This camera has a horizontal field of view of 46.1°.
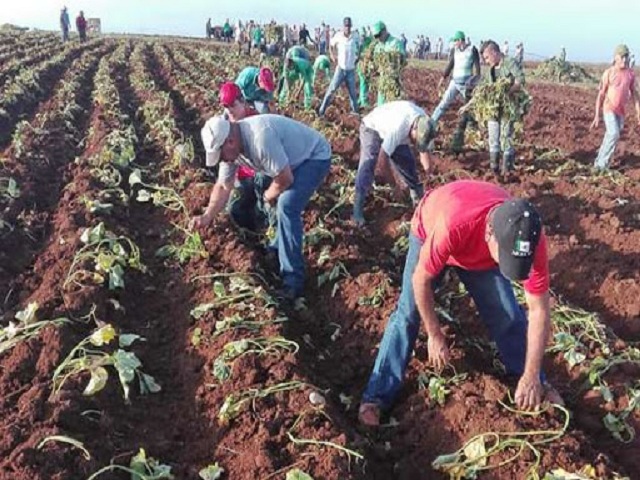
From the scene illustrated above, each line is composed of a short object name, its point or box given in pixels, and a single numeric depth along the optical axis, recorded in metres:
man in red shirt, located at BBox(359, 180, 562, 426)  3.29
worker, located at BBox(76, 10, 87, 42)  35.38
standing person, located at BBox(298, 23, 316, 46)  27.29
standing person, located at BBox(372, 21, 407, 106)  13.01
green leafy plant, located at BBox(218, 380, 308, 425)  4.22
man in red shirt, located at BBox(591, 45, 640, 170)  9.73
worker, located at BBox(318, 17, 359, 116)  13.59
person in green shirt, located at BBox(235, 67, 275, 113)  8.95
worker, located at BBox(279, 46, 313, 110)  14.22
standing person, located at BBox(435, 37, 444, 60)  41.34
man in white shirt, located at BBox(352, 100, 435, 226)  6.28
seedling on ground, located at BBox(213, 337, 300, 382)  4.63
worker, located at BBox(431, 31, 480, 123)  11.21
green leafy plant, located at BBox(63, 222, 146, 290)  5.76
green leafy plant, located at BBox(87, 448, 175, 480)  3.68
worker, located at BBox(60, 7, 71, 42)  35.38
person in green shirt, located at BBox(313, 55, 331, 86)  15.04
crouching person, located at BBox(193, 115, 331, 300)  5.23
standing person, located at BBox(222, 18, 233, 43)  40.19
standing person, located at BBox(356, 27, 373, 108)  15.34
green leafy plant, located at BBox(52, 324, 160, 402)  4.32
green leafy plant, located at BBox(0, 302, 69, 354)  4.82
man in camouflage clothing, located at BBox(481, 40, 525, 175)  9.44
